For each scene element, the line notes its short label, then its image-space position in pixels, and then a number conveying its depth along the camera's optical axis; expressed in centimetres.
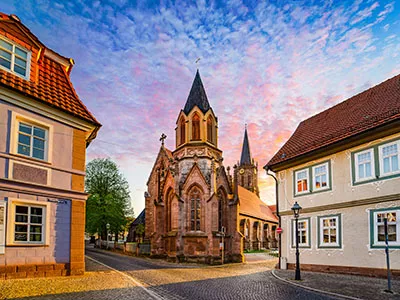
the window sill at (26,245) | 1223
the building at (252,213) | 5741
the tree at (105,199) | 4797
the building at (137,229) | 5547
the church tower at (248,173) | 8044
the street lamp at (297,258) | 1587
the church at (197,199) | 3156
